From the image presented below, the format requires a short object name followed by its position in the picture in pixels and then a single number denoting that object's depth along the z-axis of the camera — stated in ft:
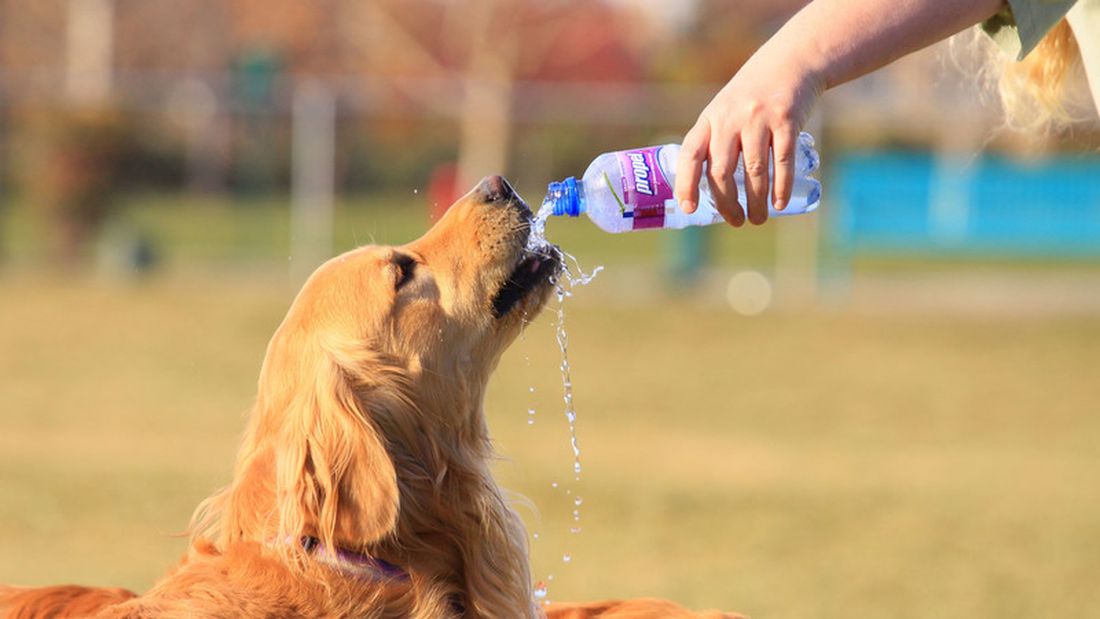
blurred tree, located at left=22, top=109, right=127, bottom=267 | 71.31
